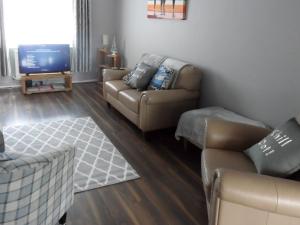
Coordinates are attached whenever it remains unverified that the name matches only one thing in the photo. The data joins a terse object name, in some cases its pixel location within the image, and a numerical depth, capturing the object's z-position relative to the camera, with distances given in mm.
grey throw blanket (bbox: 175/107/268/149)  3037
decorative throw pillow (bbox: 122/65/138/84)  4244
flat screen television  5086
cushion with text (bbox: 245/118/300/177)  1858
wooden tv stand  5117
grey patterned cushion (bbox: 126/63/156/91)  3961
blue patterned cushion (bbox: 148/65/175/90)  3713
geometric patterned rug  2777
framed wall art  3965
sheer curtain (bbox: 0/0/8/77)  4992
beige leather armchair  1508
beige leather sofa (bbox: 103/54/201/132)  3461
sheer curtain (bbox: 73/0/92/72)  5500
